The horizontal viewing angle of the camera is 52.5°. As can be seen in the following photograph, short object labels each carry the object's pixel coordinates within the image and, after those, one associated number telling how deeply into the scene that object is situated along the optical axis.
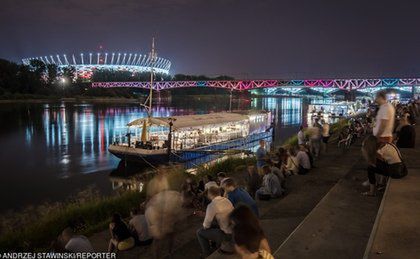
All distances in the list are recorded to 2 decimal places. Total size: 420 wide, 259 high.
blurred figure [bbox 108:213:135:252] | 6.92
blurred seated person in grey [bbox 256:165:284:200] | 9.16
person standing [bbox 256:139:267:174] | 11.69
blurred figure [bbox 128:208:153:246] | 7.18
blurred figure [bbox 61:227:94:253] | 5.60
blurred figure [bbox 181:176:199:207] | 8.76
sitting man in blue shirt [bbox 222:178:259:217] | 5.99
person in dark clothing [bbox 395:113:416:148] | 9.97
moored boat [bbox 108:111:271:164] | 23.45
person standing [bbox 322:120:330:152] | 16.09
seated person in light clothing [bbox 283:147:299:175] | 11.33
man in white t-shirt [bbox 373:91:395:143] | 6.99
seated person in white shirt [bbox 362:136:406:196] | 6.72
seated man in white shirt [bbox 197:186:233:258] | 5.52
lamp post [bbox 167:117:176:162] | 22.77
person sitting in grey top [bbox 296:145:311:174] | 11.51
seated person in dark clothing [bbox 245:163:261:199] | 9.61
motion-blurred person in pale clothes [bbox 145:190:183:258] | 6.05
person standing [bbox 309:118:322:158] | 14.32
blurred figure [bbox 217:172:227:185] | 9.14
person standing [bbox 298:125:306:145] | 15.00
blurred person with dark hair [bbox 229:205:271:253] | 3.39
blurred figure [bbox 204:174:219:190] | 9.01
